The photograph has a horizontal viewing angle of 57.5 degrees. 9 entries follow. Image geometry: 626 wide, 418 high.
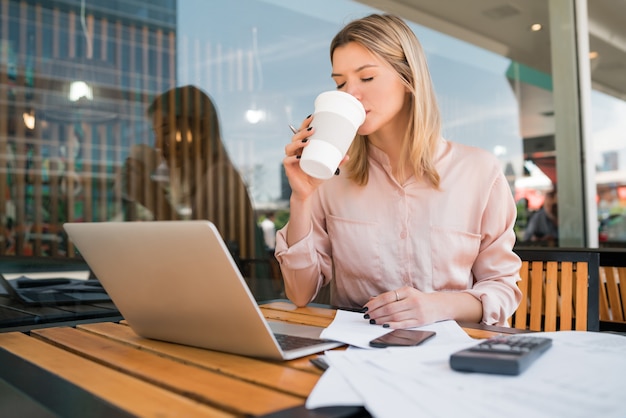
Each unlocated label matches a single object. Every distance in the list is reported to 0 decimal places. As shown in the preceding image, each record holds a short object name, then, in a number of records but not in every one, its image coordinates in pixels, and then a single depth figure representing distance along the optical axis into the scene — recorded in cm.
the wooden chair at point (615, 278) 211
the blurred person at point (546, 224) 371
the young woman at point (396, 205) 121
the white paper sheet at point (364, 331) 75
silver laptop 62
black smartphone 71
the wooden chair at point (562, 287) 121
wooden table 50
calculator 55
